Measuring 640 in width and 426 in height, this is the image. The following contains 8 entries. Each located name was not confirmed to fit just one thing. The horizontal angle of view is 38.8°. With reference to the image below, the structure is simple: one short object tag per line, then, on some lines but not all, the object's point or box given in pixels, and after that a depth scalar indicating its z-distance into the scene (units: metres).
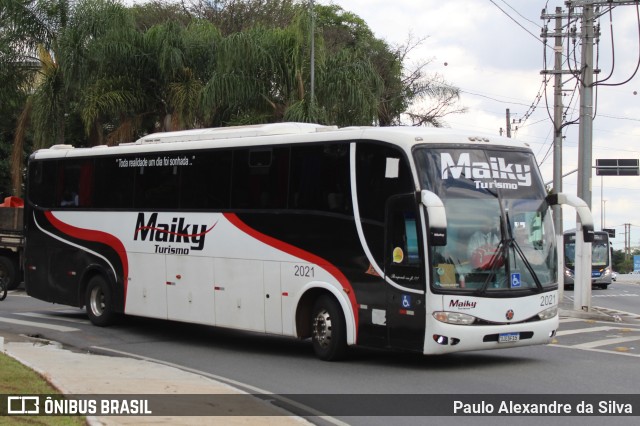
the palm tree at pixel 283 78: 29.16
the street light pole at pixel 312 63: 27.72
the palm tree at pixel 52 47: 30.22
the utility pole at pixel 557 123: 33.31
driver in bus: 12.52
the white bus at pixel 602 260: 49.41
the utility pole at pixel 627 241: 129.54
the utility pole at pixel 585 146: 23.91
